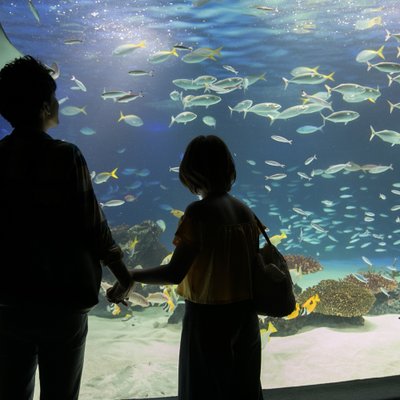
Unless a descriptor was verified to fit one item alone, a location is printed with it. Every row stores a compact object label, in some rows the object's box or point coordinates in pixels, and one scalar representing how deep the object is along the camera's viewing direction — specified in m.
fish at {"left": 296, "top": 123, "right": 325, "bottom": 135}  8.72
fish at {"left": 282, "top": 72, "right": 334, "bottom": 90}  7.58
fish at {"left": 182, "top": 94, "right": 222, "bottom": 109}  7.90
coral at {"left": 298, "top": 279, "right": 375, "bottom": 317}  6.61
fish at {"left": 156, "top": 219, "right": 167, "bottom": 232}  9.00
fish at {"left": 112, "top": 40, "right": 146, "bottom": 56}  7.03
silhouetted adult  1.53
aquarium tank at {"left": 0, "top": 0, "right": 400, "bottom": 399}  4.96
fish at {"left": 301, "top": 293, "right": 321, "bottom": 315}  6.24
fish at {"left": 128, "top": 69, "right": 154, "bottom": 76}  7.03
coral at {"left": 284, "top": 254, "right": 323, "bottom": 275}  10.05
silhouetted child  1.81
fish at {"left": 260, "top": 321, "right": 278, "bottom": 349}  5.45
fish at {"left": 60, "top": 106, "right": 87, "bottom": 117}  7.36
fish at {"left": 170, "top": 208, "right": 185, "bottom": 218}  6.60
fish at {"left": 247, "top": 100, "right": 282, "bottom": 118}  7.97
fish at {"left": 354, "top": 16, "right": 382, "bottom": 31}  11.62
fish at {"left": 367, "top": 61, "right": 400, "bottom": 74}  7.00
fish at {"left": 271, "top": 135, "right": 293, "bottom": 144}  9.26
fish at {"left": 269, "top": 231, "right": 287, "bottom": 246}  6.28
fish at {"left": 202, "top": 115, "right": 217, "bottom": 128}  8.76
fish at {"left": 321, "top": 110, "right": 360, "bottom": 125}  7.40
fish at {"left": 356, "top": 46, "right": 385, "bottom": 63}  8.00
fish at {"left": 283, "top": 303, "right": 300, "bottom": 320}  6.38
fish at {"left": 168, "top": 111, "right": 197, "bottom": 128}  7.97
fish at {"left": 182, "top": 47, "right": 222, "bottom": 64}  7.35
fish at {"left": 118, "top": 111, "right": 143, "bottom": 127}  8.16
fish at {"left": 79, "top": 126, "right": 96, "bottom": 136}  10.05
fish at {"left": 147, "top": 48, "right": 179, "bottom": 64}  6.96
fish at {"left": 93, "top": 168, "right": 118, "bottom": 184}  7.16
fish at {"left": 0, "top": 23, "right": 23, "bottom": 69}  4.19
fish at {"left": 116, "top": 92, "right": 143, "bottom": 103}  6.63
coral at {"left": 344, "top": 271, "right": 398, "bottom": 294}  8.59
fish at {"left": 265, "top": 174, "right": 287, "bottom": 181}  8.65
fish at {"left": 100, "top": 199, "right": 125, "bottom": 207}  7.65
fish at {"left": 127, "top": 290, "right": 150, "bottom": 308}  5.46
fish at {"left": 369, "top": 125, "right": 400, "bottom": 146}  7.45
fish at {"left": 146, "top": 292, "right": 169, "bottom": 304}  5.75
